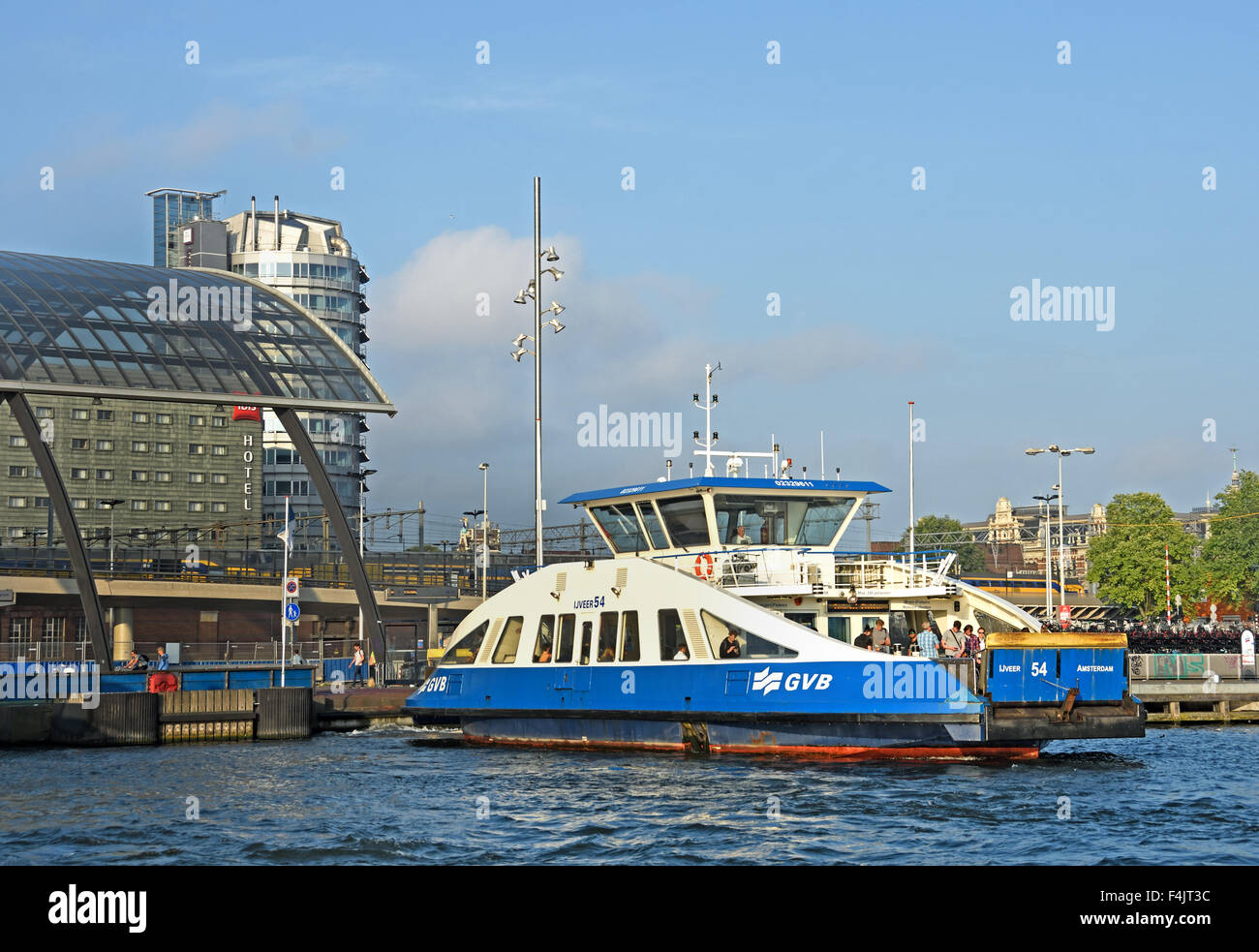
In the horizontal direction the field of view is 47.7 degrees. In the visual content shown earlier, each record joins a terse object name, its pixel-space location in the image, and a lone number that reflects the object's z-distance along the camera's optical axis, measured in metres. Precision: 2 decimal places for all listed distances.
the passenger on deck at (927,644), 29.84
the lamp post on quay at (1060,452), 64.17
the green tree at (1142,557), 113.75
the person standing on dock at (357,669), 50.53
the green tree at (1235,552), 117.81
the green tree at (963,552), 187.88
